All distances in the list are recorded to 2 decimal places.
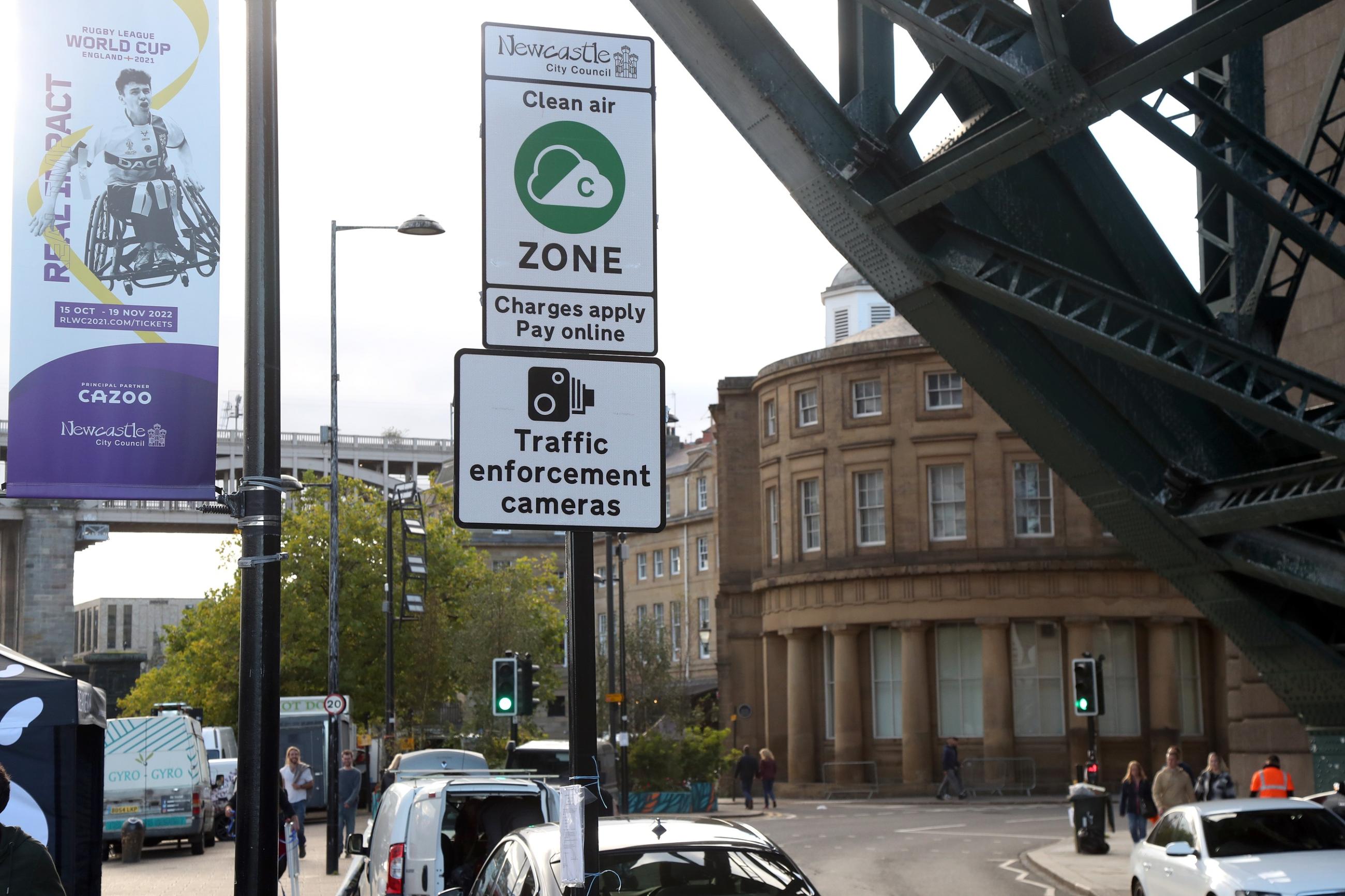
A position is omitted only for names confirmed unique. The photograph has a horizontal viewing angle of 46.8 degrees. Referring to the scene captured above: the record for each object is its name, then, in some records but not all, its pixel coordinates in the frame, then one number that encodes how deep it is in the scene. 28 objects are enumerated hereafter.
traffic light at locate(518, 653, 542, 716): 24.11
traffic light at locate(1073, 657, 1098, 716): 27.66
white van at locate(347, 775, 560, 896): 12.45
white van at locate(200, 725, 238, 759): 42.03
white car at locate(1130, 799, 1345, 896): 13.18
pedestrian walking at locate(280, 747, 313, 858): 23.11
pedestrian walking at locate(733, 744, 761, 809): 43.52
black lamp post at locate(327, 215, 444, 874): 24.67
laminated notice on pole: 5.09
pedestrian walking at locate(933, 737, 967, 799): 45.59
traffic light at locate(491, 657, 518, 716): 23.86
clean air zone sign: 5.56
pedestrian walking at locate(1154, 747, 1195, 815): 22.78
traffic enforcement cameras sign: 5.35
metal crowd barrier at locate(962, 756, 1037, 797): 47.91
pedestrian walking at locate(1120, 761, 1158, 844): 26.14
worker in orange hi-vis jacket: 19.62
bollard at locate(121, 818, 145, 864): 28.45
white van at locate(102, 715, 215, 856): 29.20
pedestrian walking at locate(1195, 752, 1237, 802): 23.27
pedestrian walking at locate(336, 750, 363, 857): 25.55
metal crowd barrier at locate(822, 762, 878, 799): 49.56
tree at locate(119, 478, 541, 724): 56.75
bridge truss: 12.08
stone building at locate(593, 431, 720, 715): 73.38
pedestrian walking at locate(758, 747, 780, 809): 44.31
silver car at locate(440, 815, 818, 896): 7.94
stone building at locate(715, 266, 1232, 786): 48.53
